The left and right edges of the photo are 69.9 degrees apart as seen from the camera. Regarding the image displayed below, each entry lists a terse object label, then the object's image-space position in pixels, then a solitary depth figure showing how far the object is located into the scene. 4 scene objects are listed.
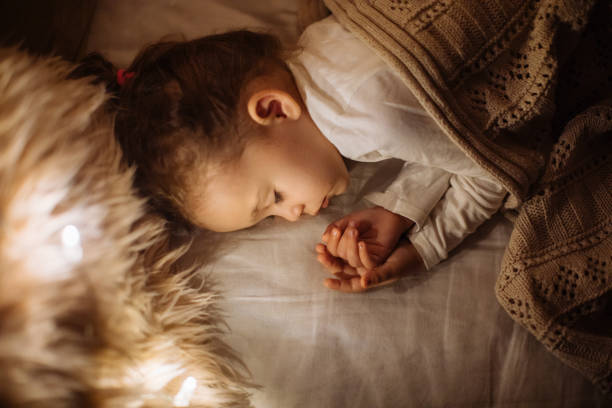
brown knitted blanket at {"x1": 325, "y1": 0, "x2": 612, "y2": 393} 0.77
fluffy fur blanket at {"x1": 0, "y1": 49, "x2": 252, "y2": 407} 0.52
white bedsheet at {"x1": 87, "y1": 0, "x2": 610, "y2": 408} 0.81
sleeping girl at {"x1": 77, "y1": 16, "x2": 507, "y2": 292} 0.78
